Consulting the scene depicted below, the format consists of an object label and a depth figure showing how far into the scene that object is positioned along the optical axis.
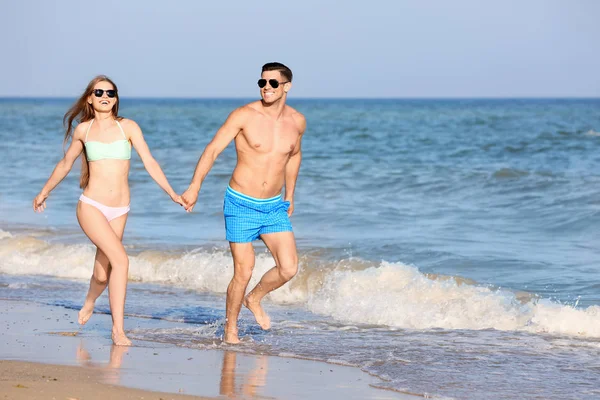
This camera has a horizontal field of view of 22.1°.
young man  10.65
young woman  10.40
